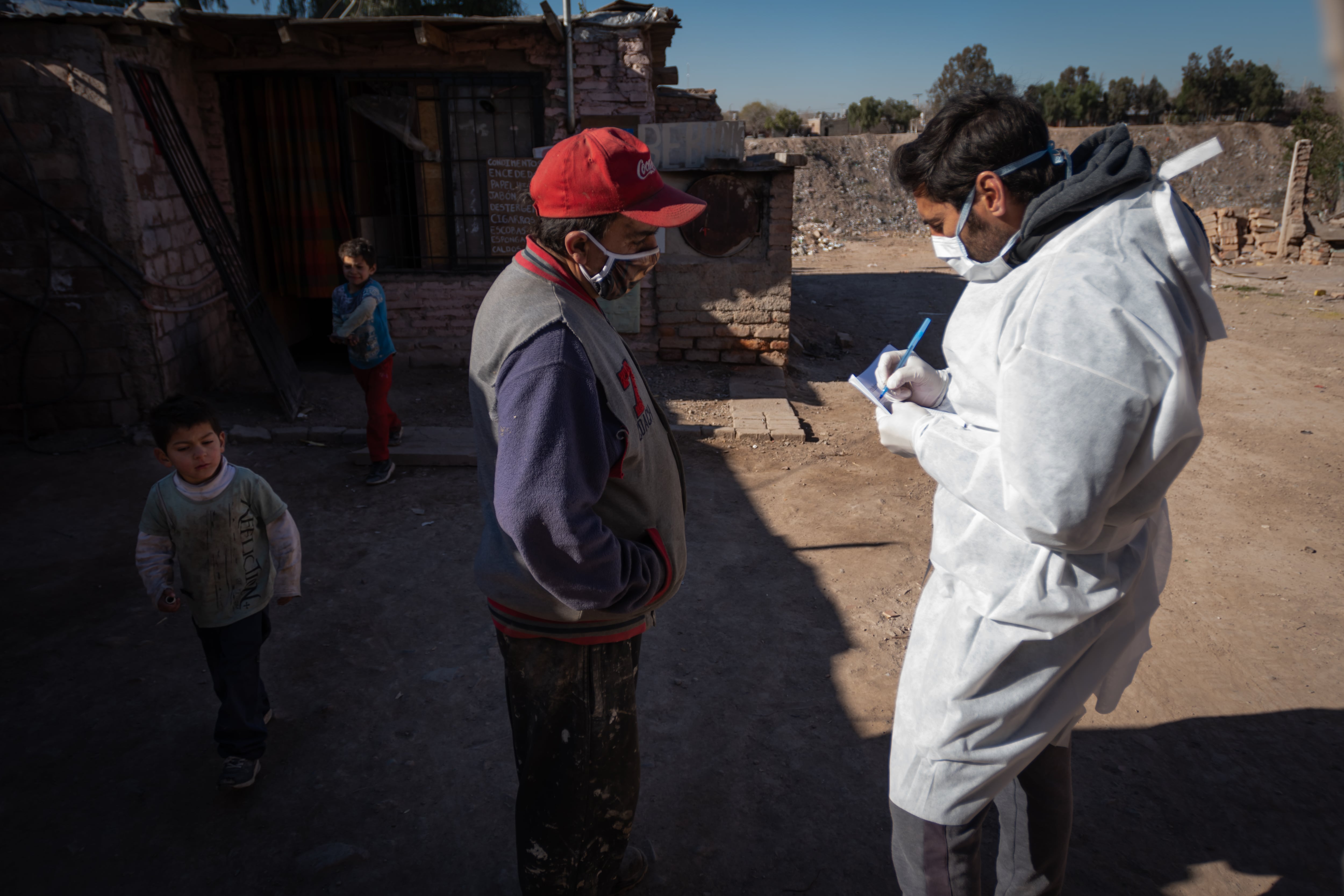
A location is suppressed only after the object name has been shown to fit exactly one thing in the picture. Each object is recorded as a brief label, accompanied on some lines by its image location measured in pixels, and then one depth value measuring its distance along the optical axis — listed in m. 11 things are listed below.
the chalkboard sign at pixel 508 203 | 7.39
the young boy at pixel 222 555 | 2.43
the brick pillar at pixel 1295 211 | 14.65
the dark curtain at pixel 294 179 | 7.31
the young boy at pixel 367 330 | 4.97
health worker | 1.34
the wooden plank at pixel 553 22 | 6.63
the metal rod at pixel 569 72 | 6.83
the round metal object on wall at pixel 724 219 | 7.28
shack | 5.45
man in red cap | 1.51
